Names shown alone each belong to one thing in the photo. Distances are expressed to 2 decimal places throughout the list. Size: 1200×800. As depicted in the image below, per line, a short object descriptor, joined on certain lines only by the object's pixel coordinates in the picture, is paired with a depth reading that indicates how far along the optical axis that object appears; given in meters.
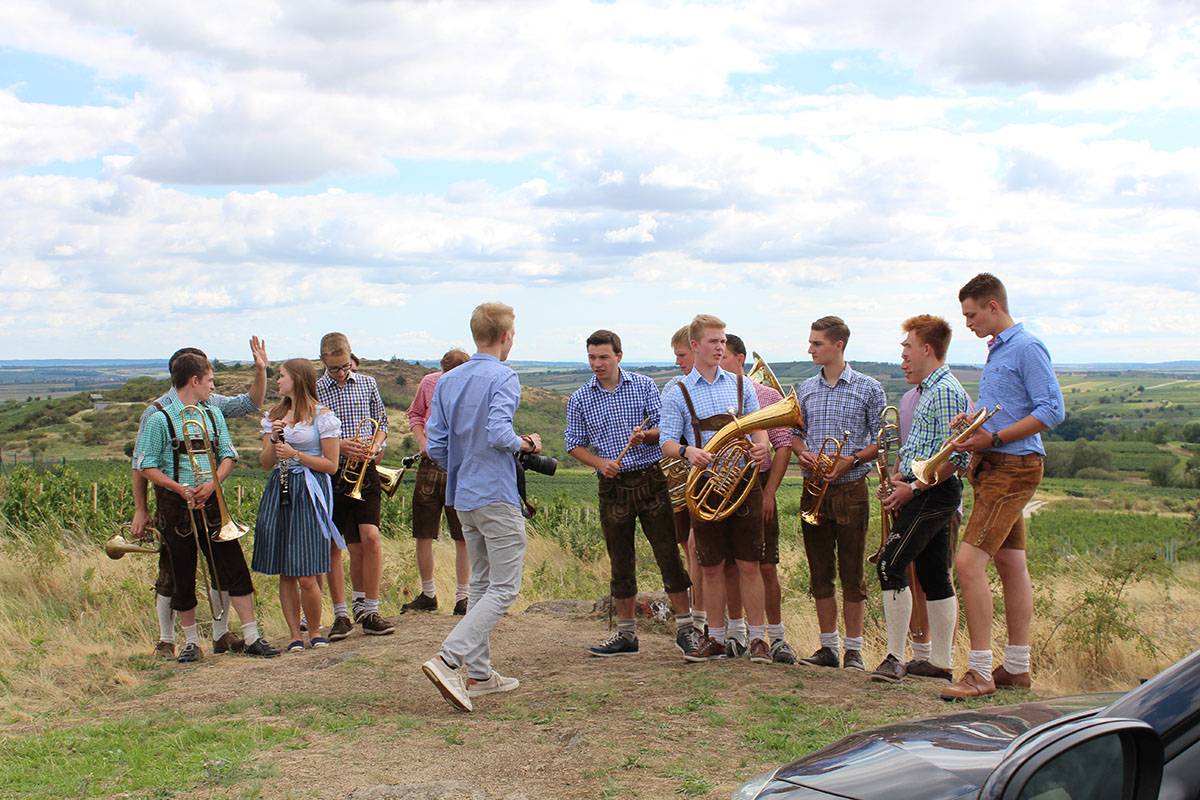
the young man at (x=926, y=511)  6.74
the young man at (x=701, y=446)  7.46
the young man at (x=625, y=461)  7.64
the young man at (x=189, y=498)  8.06
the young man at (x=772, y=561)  7.59
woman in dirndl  8.16
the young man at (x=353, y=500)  8.81
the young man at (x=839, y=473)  7.36
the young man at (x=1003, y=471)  6.43
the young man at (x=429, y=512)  9.16
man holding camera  6.68
